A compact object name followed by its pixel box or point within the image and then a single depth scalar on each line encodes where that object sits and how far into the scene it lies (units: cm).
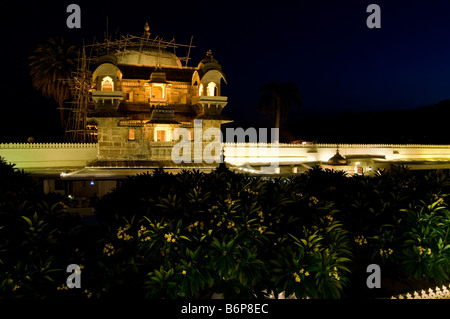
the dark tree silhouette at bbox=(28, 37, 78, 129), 3766
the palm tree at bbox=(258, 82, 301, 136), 3559
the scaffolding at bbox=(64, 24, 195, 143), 2786
